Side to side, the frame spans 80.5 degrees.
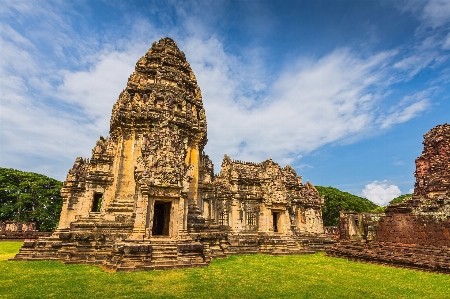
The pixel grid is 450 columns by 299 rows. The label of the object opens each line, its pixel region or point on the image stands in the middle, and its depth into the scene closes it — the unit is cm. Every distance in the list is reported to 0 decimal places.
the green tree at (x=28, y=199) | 3900
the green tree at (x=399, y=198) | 5605
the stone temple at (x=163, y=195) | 1287
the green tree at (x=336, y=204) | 5319
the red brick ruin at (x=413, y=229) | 1459
